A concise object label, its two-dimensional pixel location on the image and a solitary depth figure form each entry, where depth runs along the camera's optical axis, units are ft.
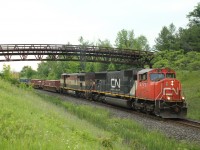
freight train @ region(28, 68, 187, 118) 77.10
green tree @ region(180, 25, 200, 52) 235.81
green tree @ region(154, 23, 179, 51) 255.09
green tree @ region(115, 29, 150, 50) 356.59
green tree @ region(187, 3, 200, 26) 275.84
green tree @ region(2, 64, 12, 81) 121.62
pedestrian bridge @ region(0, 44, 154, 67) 225.56
